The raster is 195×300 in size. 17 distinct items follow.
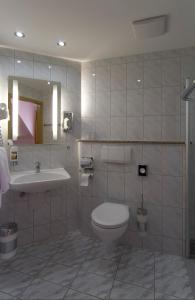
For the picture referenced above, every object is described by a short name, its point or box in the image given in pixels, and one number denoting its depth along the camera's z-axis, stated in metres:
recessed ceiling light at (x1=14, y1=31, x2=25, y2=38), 1.89
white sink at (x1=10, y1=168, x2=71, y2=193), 1.85
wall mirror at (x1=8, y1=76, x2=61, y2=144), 2.21
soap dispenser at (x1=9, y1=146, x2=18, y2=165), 2.18
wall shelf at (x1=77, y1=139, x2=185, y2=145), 2.06
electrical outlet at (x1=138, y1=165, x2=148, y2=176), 2.20
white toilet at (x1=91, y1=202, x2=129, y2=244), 1.71
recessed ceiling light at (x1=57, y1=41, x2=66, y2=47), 2.07
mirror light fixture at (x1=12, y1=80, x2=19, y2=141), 2.20
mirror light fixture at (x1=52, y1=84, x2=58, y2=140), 2.42
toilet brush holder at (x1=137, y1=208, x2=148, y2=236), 2.14
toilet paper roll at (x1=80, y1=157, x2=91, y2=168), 2.39
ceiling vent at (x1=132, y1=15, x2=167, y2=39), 1.64
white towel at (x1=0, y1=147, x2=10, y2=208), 1.74
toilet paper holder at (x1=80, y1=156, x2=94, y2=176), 2.39
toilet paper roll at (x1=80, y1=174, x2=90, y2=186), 2.34
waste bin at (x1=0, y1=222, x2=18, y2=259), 1.97
